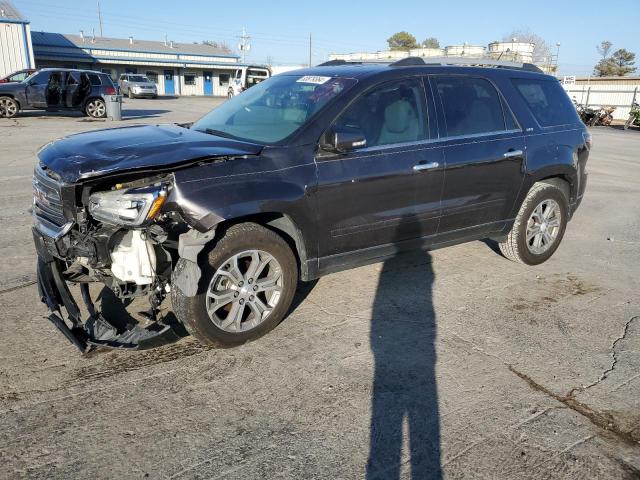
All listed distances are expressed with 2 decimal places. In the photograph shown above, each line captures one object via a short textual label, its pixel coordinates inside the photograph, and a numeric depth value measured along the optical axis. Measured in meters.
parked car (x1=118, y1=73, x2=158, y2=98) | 39.97
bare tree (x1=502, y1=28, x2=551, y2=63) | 52.19
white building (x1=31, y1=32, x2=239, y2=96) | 47.31
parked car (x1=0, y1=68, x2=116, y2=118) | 19.84
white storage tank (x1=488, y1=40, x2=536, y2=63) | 34.06
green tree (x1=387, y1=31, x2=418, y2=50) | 87.50
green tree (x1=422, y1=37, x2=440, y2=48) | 83.32
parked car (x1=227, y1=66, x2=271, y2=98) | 21.82
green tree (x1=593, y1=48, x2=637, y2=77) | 69.62
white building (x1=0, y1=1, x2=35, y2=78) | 29.59
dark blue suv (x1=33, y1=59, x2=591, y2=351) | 3.32
